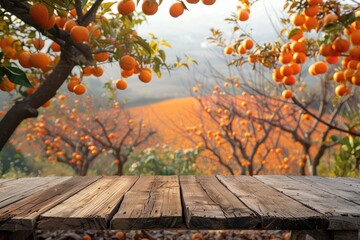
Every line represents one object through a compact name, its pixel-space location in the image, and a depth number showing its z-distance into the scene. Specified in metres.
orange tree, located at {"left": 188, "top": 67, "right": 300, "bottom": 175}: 5.05
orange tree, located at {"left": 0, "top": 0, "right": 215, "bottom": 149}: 1.95
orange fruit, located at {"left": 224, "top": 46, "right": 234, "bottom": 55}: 3.05
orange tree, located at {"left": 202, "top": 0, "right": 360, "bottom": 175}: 2.10
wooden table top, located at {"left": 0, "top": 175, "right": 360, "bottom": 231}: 1.41
